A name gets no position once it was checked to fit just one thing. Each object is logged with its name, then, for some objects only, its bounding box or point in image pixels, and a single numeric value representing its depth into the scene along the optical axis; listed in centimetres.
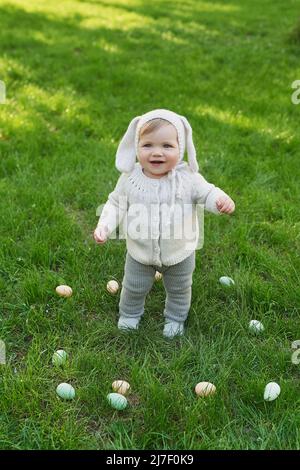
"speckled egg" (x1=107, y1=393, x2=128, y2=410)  230
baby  244
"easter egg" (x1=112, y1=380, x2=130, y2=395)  240
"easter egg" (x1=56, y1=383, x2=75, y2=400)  237
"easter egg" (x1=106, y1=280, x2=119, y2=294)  303
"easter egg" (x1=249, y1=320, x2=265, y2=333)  277
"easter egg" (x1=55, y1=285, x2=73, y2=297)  296
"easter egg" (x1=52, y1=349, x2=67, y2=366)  253
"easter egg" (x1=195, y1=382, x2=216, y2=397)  236
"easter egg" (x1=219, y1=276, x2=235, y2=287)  308
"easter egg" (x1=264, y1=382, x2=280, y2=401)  233
